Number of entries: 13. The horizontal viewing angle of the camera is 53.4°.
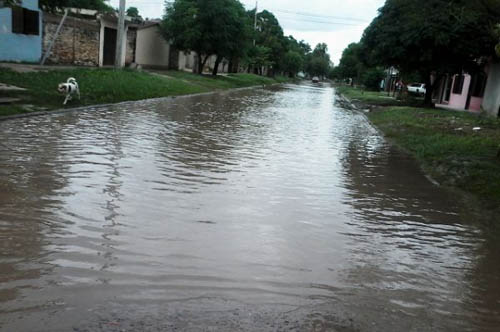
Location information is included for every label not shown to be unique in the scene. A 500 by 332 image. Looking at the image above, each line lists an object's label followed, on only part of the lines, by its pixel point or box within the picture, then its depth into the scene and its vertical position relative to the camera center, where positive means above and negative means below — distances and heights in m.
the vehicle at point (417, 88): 48.47 -0.59
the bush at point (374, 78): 61.06 +0.00
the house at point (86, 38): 27.70 +0.51
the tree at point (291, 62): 91.93 +1.36
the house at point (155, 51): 39.75 +0.31
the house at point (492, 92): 25.92 -0.08
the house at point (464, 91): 30.44 -0.27
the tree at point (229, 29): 40.41 +2.70
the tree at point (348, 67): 86.22 +1.50
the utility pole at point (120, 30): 24.90 +1.02
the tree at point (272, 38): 75.50 +4.45
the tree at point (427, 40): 23.12 +2.19
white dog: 16.14 -1.38
